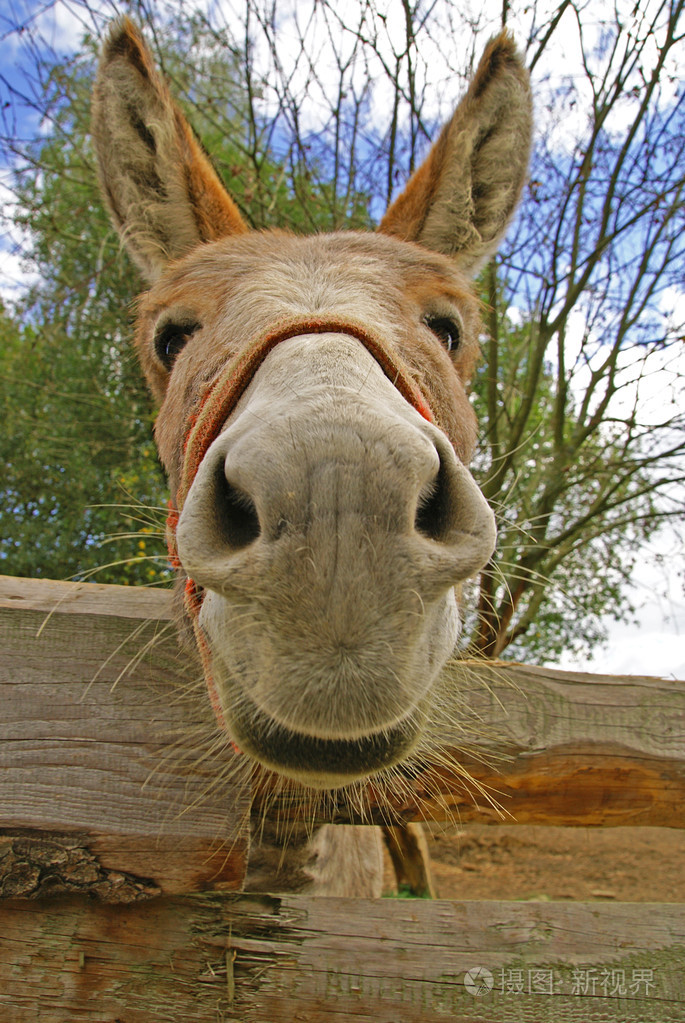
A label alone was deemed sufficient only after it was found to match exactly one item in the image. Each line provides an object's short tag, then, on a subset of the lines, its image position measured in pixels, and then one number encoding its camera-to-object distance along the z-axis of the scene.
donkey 0.36
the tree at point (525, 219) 1.38
